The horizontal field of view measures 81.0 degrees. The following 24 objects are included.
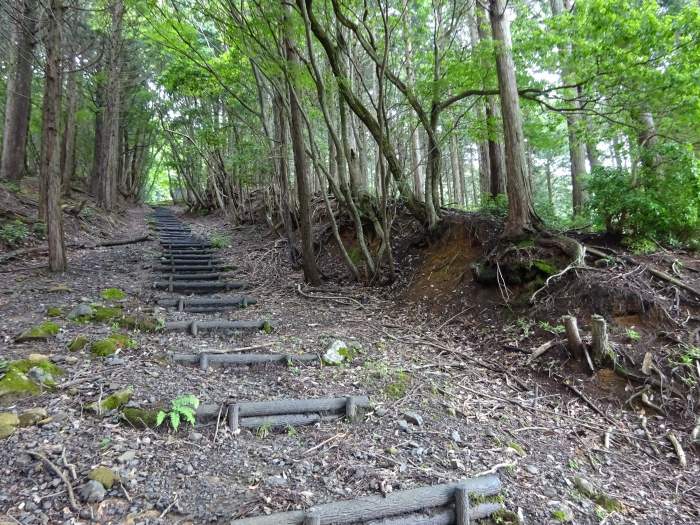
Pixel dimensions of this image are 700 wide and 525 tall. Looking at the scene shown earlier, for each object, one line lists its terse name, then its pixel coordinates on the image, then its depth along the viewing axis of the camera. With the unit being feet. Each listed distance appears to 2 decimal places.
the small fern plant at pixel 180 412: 10.35
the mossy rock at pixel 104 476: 8.25
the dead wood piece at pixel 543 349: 15.47
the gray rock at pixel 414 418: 12.05
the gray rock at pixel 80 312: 16.44
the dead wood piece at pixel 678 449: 11.17
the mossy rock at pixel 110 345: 13.84
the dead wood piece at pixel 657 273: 15.14
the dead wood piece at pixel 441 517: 8.52
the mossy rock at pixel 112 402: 10.57
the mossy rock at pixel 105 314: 16.93
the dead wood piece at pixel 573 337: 14.49
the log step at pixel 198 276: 25.89
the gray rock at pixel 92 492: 7.88
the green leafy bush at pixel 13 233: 24.73
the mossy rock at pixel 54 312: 16.47
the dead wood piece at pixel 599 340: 13.88
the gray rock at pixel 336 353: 15.65
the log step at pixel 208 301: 20.97
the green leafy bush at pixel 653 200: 16.63
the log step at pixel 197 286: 23.94
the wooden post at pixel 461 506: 8.66
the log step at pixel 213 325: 17.52
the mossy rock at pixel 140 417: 10.33
